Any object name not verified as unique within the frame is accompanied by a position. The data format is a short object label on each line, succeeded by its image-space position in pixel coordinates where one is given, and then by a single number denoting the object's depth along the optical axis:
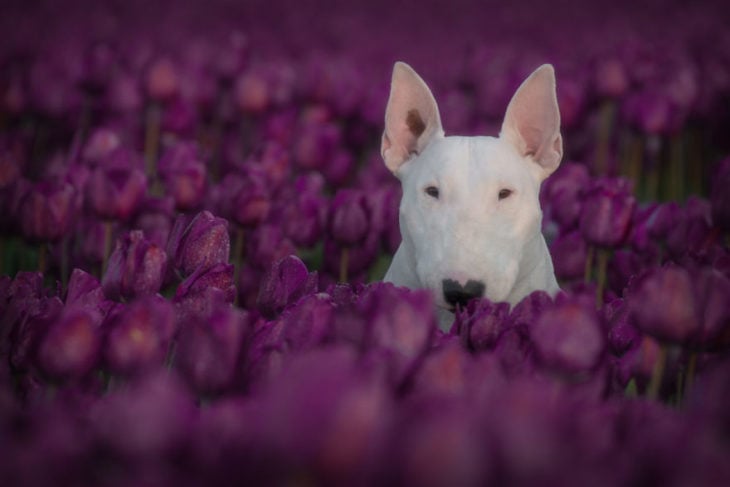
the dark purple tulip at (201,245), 3.94
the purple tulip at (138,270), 3.65
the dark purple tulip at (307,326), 2.94
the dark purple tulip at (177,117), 8.70
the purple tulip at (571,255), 5.39
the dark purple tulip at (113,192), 5.15
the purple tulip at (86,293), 3.39
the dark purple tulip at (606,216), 5.12
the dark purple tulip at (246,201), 5.46
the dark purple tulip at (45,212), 4.81
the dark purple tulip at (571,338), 2.85
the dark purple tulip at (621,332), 3.45
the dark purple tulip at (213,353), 2.67
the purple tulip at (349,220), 5.35
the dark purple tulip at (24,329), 2.87
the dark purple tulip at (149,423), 1.95
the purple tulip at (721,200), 4.63
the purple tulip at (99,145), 6.85
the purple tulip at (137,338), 2.79
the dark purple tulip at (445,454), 1.70
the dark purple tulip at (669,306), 2.84
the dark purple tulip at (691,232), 4.95
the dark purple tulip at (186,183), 5.85
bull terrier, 4.64
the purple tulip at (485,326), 3.35
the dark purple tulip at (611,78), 8.70
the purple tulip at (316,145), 7.66
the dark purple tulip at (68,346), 2.76
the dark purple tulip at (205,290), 3.41
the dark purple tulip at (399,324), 2.72
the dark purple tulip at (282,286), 3.73
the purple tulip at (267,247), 5.26
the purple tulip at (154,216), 5.28
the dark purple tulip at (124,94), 8.46
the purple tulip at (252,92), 8.83
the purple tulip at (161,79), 8.38
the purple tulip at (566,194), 5.67
